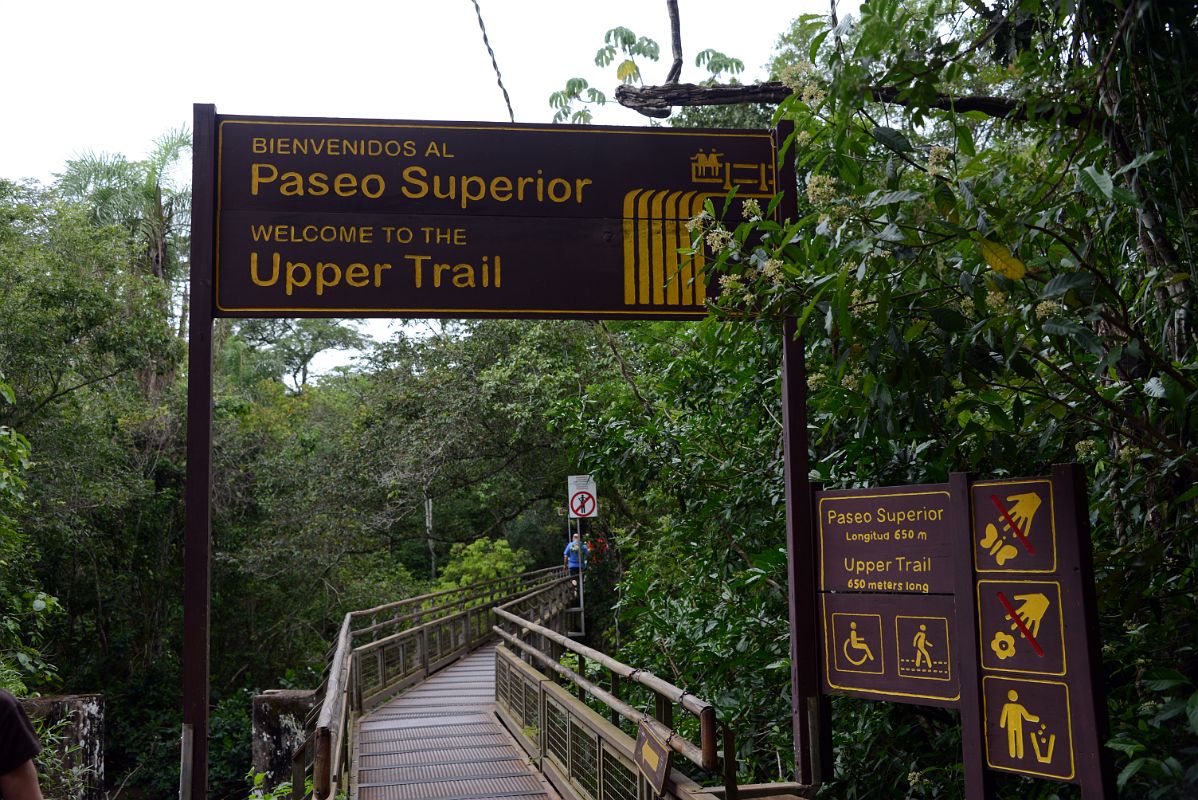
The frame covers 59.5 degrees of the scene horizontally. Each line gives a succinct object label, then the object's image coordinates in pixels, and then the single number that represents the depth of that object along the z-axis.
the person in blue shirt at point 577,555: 19.83
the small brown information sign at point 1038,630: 3.55
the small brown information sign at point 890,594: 4.21
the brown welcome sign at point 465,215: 5.17
